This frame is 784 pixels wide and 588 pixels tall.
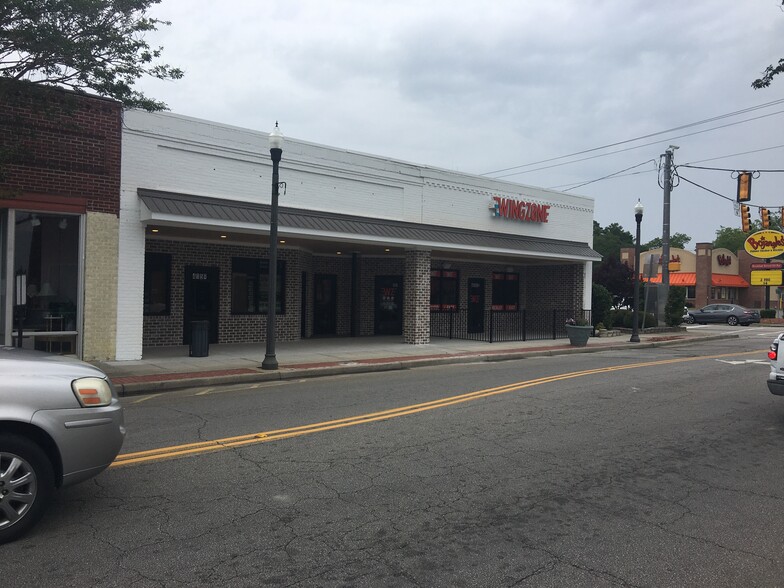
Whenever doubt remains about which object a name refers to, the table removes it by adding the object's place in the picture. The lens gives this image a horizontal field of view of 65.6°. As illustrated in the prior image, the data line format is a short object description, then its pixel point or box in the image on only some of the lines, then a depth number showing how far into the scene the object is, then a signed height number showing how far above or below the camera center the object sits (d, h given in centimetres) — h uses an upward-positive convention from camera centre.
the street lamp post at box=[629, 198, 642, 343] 2214 +61
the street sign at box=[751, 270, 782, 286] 5116 +234
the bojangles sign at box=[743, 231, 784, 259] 4006 +414
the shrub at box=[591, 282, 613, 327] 2675 -12
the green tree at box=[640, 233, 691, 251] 10479 +1100
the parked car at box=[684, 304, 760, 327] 4081 -72
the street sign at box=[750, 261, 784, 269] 5037 +336
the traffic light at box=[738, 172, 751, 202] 2403 +470
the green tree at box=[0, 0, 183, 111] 968 +420
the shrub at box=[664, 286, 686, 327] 2880 -23
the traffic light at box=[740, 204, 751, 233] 2695 +391
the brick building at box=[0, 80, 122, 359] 1245 +142
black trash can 1457 -108
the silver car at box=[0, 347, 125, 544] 416 -100
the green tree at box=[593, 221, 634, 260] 8586 +939
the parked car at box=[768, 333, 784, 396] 824 -92
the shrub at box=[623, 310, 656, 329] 2809 -76
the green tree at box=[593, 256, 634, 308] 4297 +173
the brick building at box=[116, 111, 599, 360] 1424 +164
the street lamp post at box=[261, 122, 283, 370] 1298 +94
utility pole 2839 +320
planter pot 2036 -111
